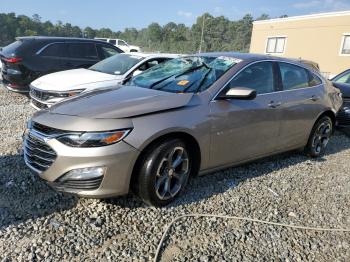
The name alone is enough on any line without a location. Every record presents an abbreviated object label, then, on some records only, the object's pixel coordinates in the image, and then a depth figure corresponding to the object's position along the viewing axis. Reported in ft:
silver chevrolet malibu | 10.20
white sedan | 20.44
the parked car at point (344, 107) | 23.27
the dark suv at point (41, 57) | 26.86
